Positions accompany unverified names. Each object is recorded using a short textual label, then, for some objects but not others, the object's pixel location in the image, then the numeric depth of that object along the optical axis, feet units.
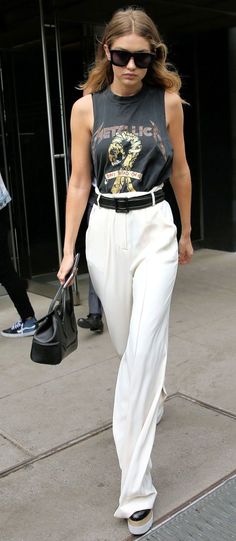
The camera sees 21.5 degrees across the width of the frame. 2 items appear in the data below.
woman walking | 7.93
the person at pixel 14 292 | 15.39
